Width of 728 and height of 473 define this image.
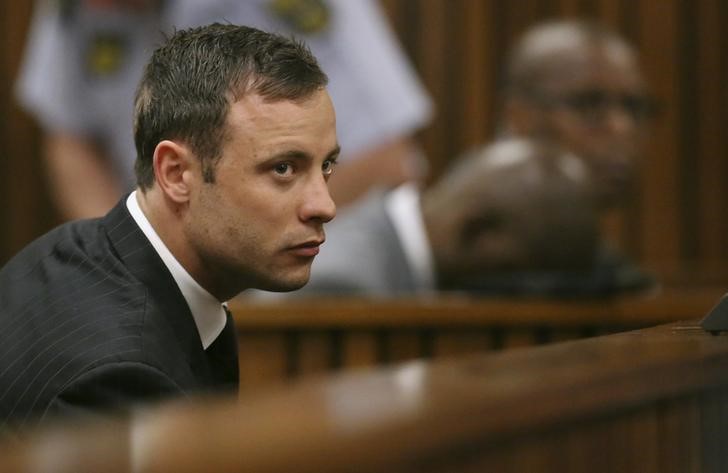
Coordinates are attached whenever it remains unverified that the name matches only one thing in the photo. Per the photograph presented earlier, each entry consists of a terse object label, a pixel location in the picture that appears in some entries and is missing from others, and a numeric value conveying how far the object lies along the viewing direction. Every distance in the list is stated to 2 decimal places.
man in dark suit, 6.46
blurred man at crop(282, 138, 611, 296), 8.23
